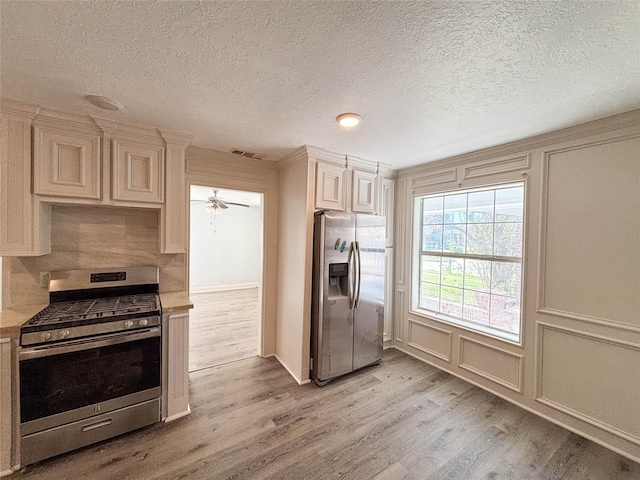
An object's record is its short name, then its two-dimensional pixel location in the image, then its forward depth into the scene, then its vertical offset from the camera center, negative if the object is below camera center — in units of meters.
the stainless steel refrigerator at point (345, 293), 2.73 -0.61
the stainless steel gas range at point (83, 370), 1.72 -0.97
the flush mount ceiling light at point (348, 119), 1.97 +0.90
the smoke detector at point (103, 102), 1.76 +0.91
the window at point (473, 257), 2.66 -0.20
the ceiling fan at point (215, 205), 5.01 +0.61
